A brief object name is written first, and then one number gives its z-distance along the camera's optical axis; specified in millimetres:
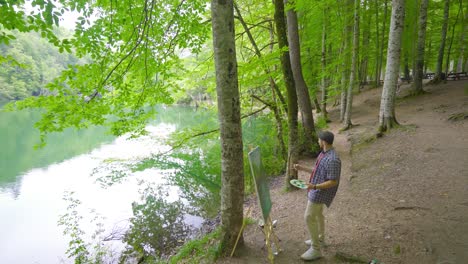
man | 3295
